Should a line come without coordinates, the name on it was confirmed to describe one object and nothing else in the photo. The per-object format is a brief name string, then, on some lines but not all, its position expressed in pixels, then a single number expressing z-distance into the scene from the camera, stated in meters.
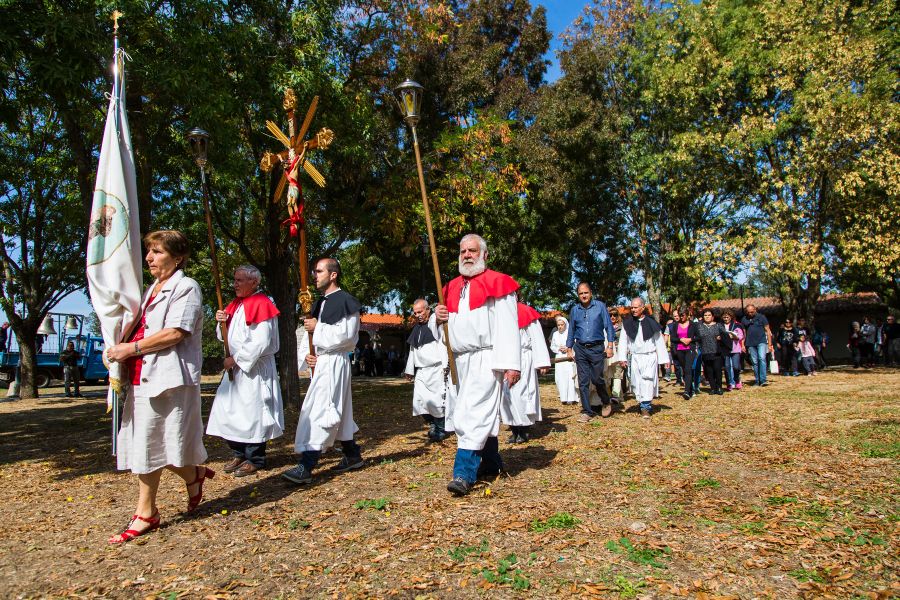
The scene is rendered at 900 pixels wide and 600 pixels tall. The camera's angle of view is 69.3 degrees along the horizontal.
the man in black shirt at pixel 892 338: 23.16
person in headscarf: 12.05
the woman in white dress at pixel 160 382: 4.40
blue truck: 25.73
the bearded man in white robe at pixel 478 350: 5.34
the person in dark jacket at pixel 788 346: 20.17
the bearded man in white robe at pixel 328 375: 6.02
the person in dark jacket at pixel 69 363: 20.23
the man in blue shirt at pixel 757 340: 15.93
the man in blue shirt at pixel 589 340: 9.77
